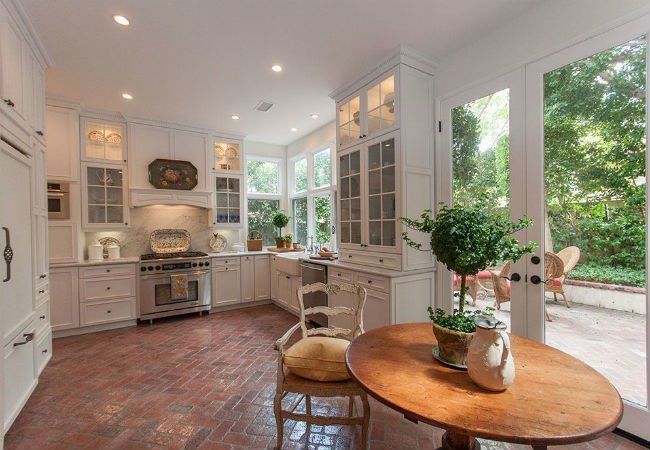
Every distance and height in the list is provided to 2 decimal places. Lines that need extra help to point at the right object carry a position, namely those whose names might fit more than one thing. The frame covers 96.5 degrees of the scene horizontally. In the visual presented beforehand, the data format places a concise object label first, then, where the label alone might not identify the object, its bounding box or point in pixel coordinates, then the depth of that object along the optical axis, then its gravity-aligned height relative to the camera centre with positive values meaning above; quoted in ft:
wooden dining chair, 5.27 -3.13
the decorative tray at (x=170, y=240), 15.16 -0.89
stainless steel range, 13.14 -2.79
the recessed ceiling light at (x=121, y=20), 7.35 +5.26
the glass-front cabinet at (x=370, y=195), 9.50 +0.96
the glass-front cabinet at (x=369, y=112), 9.48 +3.96
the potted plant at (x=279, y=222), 17.21 +0.05
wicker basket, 17.19 -1.25
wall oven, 11.80 +1.03
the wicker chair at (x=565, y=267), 6.91 -1.15
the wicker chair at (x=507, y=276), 7.14 -1.49
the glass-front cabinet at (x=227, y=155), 16.46 +3.91
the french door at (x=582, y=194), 6.00 +0.61
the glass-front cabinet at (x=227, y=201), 16.20 +1.26
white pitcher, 3.29 -1.59
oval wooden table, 2.77 -1.98
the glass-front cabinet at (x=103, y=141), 13.05 +3.90
